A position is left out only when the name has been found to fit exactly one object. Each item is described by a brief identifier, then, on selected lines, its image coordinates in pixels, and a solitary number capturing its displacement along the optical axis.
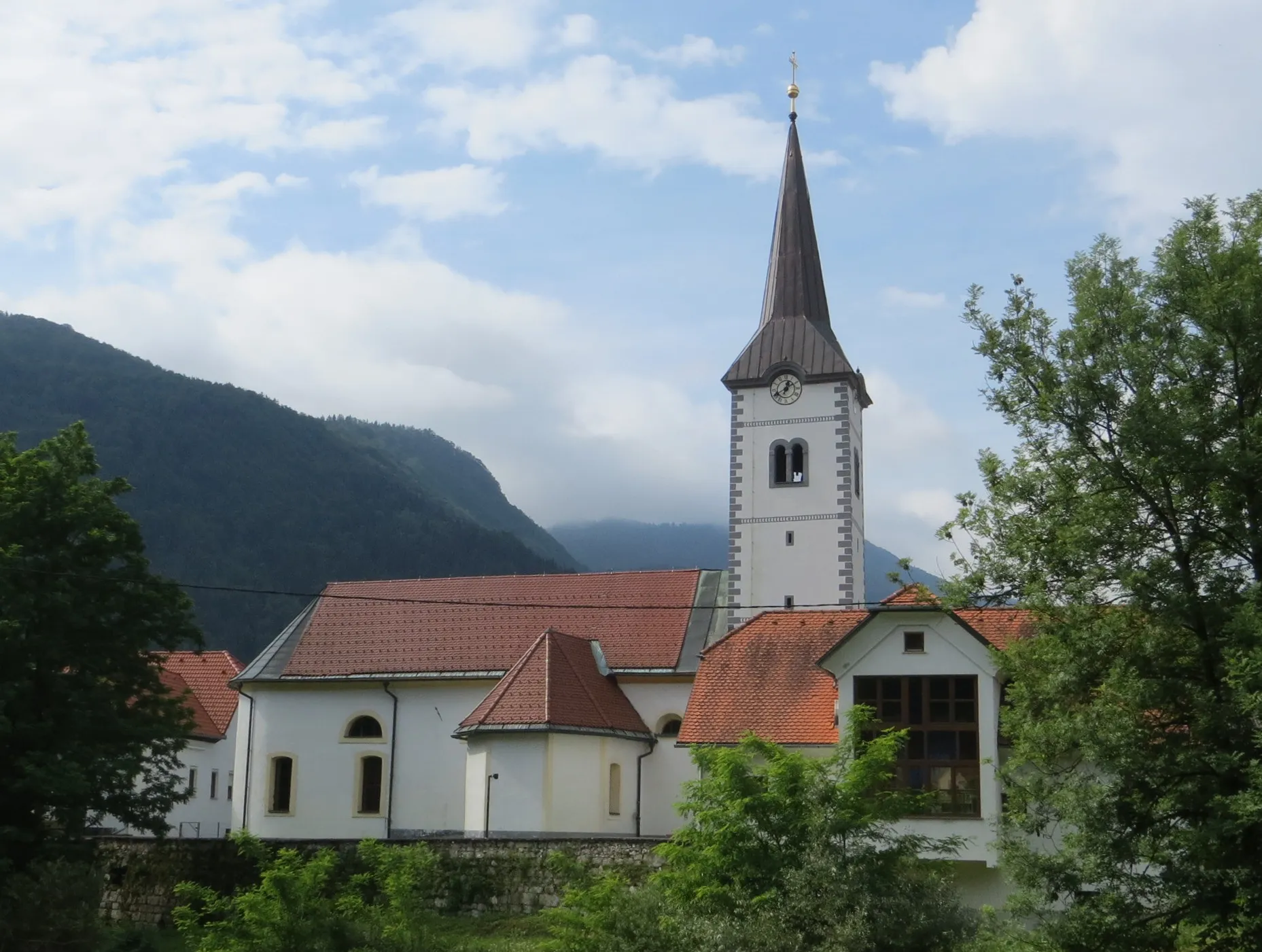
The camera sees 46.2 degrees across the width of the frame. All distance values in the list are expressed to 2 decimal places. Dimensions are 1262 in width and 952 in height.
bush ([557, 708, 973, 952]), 18.69
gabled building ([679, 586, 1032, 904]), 28.42
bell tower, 42.06
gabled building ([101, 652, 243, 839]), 54.09
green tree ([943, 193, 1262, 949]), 18.89
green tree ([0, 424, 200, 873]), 28.28
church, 35.78
